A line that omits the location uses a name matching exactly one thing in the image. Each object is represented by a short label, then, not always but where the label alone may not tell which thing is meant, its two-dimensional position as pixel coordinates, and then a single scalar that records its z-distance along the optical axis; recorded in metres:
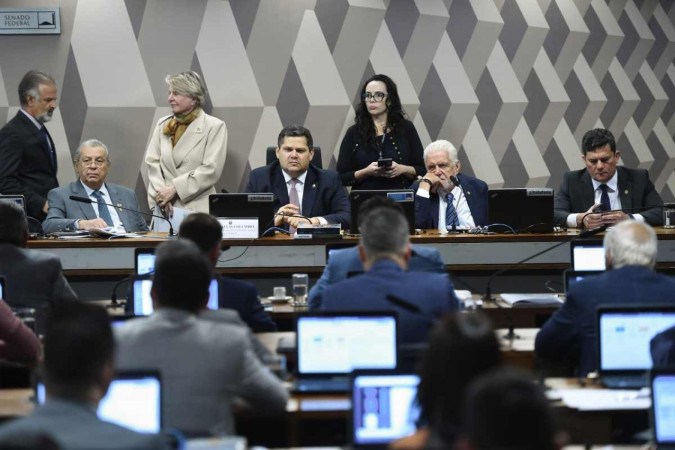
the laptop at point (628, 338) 7.42
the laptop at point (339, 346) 7.25
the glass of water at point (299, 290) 11.10
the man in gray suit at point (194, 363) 5.94
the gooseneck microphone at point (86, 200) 12.96
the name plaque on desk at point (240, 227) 13.06
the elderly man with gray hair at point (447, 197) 14.05
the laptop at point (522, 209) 13.42
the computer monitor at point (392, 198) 12.94
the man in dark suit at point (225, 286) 8.59
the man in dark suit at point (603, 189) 14.16
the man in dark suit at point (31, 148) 14.81
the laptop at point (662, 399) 5.74
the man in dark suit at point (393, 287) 7.45
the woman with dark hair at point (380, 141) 15.94
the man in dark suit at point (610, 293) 7.95
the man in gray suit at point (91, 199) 13.93
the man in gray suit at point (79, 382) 4.30
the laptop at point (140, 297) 9.59
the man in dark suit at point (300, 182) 14.18
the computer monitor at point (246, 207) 13.01
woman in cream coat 15.81
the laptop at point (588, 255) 10.90
